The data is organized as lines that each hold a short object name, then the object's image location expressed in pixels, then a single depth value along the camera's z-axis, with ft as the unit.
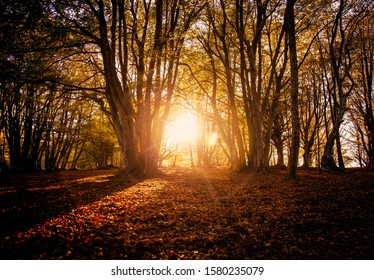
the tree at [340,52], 45.19
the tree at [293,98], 35.09
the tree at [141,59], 41.09
